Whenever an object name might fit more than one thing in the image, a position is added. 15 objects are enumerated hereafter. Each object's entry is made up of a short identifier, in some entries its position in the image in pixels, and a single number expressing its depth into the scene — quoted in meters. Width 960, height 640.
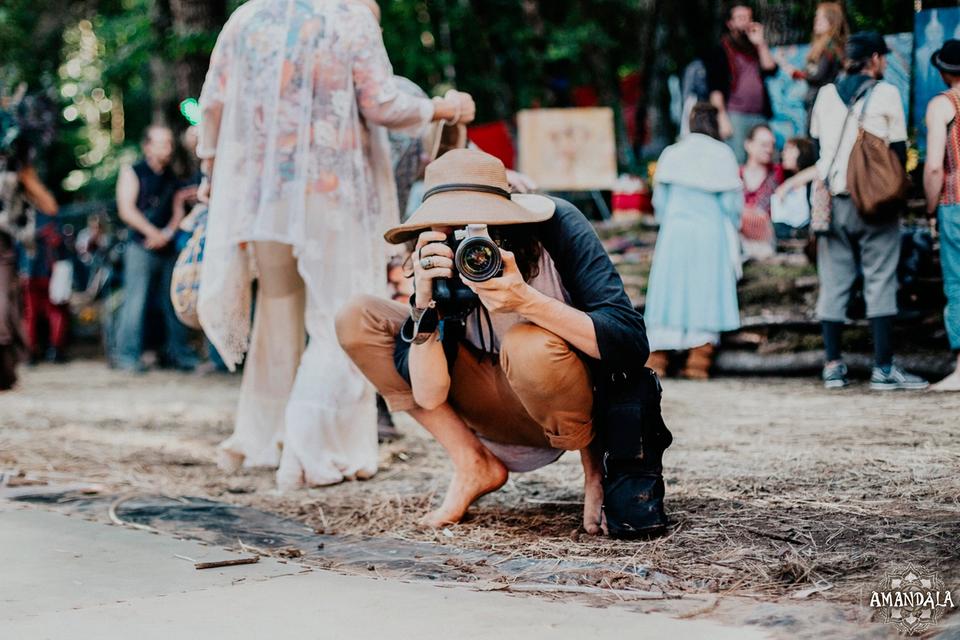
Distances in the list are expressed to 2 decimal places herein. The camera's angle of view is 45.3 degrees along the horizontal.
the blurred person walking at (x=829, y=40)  8.41
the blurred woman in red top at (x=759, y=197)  9.26
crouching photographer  3.11
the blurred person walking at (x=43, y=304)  12.79
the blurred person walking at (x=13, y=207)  7.36
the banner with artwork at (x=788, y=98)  9.88
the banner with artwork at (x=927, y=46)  7.55
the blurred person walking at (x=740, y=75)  9.62
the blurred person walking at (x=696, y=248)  8.02
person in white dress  4.56
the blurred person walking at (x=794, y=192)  8.90
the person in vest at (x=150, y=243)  10.17
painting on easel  11.53
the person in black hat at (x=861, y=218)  6.60
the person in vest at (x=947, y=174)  6.22
